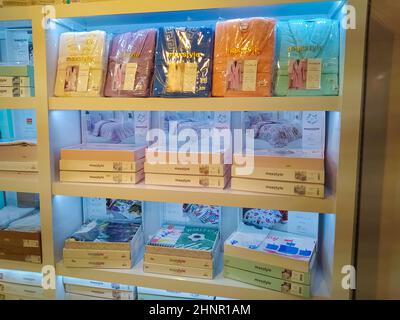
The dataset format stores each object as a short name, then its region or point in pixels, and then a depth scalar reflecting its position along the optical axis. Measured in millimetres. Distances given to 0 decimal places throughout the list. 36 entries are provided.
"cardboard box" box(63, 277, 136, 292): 1524
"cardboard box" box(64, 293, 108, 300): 1535
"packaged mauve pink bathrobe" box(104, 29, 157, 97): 1347
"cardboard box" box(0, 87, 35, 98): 1437
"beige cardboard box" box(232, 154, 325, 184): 1221
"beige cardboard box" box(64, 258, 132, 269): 1433
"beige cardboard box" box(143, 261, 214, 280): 1352
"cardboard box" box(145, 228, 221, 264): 1357
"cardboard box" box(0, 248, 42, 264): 1453
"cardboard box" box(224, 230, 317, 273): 1228
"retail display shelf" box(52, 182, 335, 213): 1208
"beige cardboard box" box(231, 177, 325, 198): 1214
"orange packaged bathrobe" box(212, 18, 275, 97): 1236
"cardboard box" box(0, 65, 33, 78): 1423
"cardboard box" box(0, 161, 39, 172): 1476
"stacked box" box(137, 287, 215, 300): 1460
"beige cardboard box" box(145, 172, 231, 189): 1329
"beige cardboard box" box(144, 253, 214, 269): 1353
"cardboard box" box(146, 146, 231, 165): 1325
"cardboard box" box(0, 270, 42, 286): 1524
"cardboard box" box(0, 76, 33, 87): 1434
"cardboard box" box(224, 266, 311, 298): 1221
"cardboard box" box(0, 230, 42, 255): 1447
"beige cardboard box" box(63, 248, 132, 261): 1433
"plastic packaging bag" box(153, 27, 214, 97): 1287
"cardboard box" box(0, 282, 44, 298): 1521
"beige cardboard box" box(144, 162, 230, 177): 1323
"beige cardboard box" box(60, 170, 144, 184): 1394
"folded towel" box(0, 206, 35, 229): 1585
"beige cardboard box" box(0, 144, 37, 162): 1478
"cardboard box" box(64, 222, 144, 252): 1439
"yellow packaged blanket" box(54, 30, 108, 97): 1369
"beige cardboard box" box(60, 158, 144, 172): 1388
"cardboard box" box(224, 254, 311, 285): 1218
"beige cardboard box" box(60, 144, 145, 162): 1385
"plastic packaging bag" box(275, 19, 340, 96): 1195
